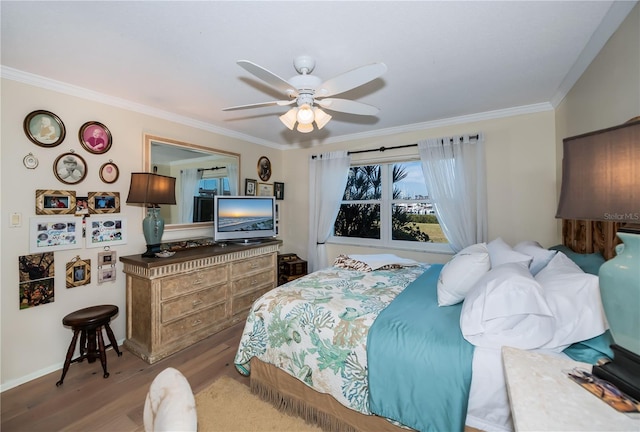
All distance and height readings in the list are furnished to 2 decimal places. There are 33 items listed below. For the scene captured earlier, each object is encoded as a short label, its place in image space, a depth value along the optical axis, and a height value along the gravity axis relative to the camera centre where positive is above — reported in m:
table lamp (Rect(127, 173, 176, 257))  2.35 +0.17
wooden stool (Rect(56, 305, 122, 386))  2.01 -0.95
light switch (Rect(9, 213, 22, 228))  1.96 -0.03
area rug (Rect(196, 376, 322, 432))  1.61 -1.31
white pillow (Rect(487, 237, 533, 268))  1.75 -0.28
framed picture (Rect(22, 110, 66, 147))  2.03 +0.72
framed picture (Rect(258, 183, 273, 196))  4.01 +0.43
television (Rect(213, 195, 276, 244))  3.20 -0.03
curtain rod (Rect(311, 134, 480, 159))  2.94 +0.91
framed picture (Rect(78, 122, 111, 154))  2.31 +0.72
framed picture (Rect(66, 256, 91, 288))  2.23 -0.49
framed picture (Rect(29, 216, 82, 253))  2.05 -0.14
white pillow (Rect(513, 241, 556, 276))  1.77 -0.28
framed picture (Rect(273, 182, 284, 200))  4.25 +0.43
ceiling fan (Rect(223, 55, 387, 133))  1.44 +0.80
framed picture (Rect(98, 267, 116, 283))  2.40 -0.55
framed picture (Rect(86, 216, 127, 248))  2.34 -0.14
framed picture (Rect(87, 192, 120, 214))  2.35 +0.13
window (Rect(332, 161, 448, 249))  3.44 +0.10
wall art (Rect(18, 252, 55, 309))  2.01 -0.50
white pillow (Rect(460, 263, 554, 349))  1.18 -0.48
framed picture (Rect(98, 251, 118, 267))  2.40 -0.39
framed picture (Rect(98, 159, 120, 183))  2.42 +0.42
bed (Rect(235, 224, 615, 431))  1.18 -0.79
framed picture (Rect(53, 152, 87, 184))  2.18 +0.42
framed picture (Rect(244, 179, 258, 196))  3.73 +0.43
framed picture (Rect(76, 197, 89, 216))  2.27 +0.09
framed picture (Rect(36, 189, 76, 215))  2.08 +0.12
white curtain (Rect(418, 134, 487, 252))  2.90 +0.36
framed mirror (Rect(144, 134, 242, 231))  2.82 +0.51
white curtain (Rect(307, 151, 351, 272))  3.80 +0.30
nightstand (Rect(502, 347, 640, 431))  0.69 -0.55
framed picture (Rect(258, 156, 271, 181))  3.99 +0.75
